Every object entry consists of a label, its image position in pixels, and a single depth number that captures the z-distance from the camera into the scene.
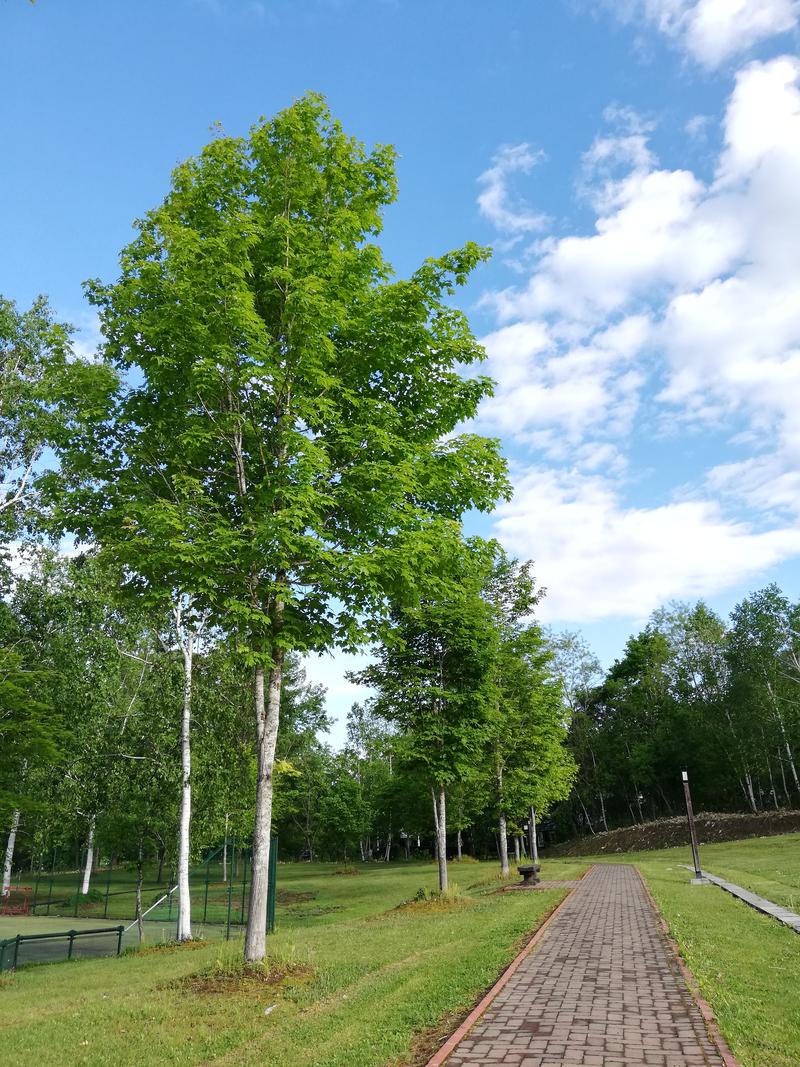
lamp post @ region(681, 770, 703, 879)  23.44
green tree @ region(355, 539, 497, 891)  22.94
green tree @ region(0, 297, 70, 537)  20.77
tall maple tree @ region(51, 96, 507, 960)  10.39
